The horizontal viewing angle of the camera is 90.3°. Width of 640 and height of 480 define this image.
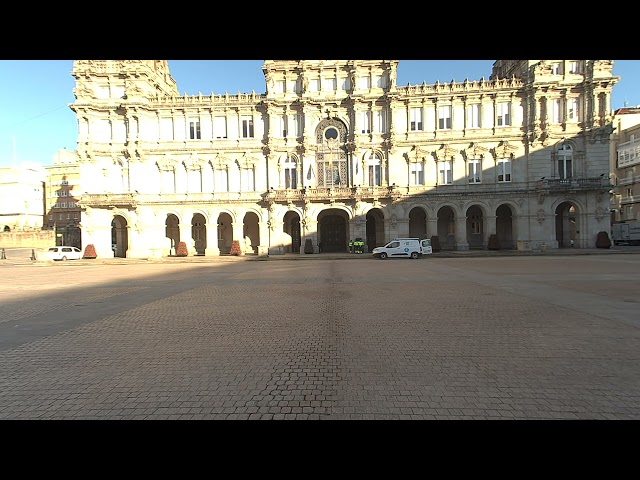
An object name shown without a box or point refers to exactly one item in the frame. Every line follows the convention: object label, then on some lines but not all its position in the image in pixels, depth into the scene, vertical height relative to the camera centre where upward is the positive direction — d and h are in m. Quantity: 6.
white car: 33.66 -0.94
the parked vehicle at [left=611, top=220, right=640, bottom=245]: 39.22 -0.18
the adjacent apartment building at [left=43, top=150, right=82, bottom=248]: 73.06 +11.41
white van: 30.08 -1.20
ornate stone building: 35.44 +9.63
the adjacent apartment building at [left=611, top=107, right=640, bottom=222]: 50.22 +10.87
